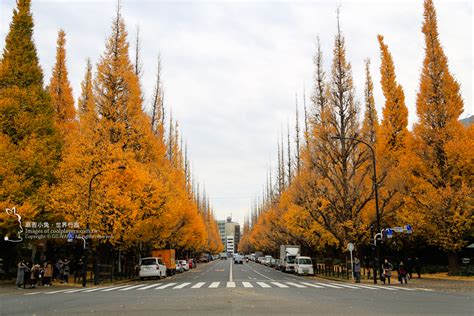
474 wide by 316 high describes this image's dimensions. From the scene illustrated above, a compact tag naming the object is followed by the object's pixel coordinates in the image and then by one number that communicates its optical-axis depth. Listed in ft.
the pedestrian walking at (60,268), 94.79
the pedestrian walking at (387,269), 85.51
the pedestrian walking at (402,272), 82.28
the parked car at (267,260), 231.79
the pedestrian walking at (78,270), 100.91
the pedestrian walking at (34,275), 76.58
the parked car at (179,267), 157.28
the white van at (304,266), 124.98
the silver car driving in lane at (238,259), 275.80
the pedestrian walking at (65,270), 95.30
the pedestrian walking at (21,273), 75.51
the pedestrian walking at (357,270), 91.56
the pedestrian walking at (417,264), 101.64
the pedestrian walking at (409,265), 99.86
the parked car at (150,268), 106.32
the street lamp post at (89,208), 84.73
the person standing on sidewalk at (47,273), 81.76
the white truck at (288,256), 147.02
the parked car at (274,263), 188.34
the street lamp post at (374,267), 85.97
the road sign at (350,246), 91.98
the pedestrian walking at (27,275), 76.98
